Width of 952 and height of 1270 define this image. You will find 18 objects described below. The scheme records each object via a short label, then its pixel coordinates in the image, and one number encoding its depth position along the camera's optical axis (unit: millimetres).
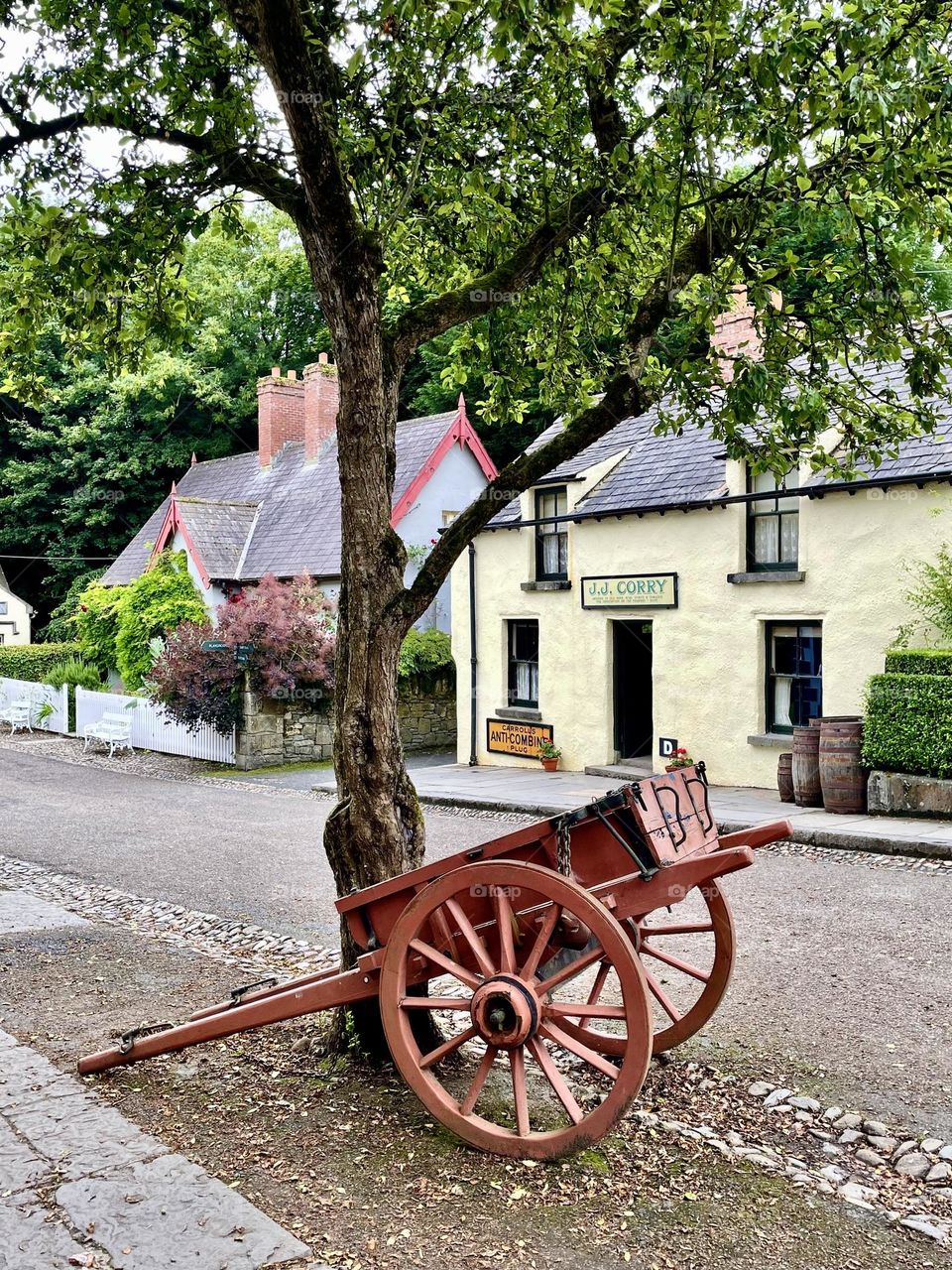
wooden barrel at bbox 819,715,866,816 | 13328
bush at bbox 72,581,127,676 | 28219
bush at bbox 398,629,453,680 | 22906
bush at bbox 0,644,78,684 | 33219
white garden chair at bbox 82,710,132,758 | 23859
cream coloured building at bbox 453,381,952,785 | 14742
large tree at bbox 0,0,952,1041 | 5383
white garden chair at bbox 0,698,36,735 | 28875
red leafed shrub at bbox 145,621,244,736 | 20281
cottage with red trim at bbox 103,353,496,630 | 26359
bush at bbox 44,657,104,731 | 28153
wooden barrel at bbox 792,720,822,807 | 13945
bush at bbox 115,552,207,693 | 26344
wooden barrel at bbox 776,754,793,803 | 14547
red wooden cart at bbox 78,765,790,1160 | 4230
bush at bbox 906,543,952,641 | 13422
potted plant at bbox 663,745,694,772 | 15404
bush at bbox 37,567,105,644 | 39822
